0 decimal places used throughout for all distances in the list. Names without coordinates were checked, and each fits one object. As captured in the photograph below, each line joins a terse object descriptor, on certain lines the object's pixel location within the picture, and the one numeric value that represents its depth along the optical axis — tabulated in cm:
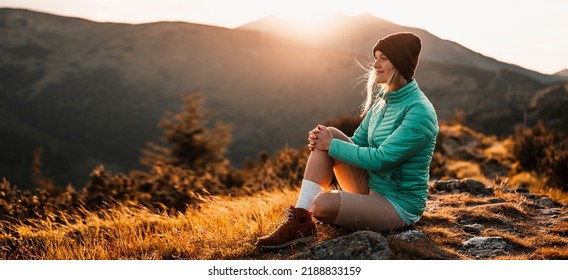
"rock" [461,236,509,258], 368
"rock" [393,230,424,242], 374
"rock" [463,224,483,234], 429
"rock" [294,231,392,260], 329
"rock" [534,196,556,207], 559
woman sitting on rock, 344
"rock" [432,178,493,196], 597
